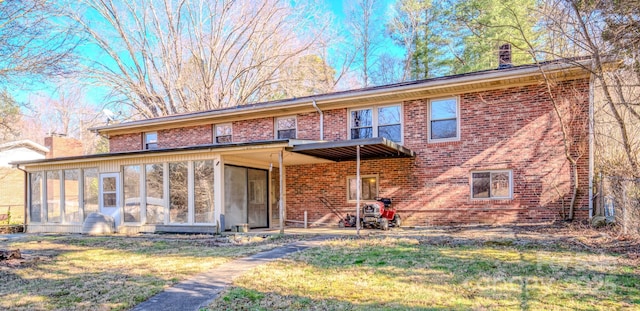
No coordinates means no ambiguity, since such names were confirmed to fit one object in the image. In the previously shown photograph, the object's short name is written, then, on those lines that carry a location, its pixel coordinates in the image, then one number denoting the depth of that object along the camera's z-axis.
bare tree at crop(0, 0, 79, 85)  7.66
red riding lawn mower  11.16
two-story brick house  10.49
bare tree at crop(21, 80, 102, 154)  32.25
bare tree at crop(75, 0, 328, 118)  24.94
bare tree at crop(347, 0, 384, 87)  27.17
